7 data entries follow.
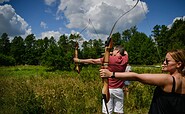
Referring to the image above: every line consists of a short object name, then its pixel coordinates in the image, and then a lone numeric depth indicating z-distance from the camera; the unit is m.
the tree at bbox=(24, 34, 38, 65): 48.50
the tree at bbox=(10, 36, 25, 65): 47.31
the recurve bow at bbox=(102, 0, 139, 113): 1.46
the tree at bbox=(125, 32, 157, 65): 29.46
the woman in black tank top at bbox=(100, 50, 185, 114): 1.24
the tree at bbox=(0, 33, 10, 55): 49.71
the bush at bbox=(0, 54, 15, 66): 35.39
